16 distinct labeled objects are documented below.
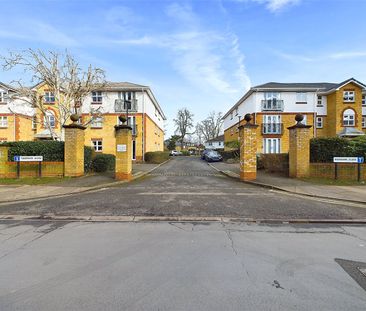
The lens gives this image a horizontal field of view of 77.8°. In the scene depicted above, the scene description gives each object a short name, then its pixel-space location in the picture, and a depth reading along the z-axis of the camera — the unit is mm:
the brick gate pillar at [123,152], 11688
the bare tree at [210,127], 72000
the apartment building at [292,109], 27359
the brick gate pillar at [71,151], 11953
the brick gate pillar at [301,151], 11672
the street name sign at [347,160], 10923
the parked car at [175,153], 55156
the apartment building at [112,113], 24984
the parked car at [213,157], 27797
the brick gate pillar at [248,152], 11672
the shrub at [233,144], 27231
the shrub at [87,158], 13062
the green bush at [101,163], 13484
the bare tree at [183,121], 64375
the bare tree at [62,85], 16703
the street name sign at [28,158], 11344
